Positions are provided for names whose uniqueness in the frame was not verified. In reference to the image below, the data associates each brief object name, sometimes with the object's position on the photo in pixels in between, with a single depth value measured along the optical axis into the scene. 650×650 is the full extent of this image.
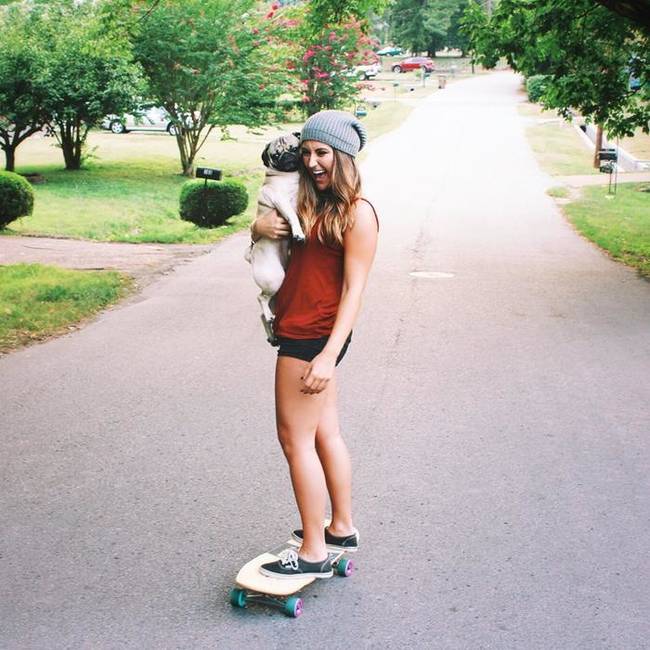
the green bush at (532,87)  52.69
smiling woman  3.56
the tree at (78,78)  23.36
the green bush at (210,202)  17.58
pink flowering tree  37.47
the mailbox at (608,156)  24.34
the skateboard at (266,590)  3.63
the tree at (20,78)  23.02
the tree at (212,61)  24.09
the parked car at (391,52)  95.44
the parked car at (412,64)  80.12
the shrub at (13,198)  16.55
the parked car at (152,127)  39.82
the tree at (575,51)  13.59
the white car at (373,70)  73.44
